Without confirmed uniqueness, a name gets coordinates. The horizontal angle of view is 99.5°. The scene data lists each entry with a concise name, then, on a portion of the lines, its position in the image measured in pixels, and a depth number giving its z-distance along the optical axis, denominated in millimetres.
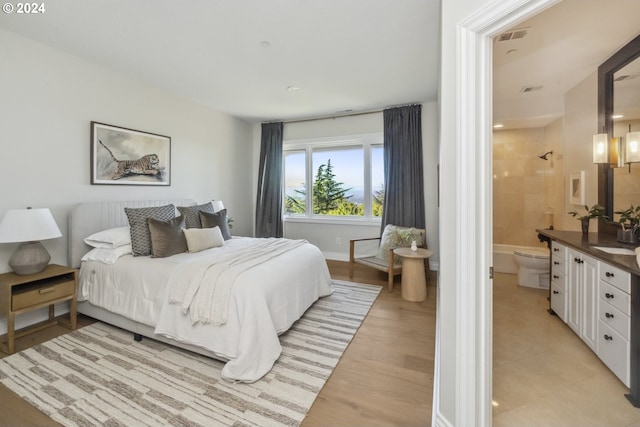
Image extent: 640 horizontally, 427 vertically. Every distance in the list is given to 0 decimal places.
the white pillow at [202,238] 2709
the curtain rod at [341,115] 4330
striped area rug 1495
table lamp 2027
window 4621
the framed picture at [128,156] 2875
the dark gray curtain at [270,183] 4988
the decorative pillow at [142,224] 2531
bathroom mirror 2166
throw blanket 1886
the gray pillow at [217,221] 3211
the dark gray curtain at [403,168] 4152
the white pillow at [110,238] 2531
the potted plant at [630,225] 2021
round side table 3059
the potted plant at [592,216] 2287
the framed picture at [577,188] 2920
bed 1842
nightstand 2018
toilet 3328
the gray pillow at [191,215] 3195
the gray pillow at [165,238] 2488
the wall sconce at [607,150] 2277
